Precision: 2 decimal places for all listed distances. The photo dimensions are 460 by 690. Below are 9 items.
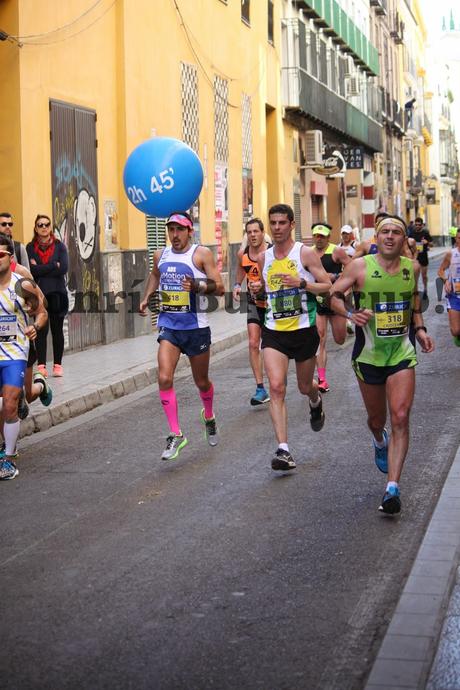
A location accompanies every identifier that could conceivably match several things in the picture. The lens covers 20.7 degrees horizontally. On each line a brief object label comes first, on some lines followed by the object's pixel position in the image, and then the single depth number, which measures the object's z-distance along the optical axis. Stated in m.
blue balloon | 13.77
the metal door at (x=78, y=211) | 16.92
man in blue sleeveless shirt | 9.59
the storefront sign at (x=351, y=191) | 45.84
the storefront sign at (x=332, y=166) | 36.78
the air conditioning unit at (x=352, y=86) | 43.16
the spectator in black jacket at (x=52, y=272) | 14.48
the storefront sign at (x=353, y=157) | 43.22
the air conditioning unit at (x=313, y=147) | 36.25
